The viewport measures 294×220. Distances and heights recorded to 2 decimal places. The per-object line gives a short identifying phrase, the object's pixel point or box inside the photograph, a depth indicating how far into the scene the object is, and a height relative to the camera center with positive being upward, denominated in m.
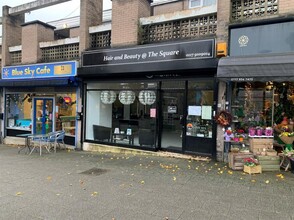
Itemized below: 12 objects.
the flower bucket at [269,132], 6.96 -0.70
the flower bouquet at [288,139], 6.71 -0.85
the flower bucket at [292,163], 6.35 -1.39
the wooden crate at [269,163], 6.51 -1.44
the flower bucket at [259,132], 6.98 -0.71
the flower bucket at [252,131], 7.01 -0.69
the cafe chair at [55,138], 9.77 -1.37
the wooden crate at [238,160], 6.62 -1.40
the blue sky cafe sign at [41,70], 10.26 +1.36
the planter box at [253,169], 6.27 -1.54
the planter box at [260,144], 6.84 -1.01
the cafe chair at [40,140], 9.33 -1.73
